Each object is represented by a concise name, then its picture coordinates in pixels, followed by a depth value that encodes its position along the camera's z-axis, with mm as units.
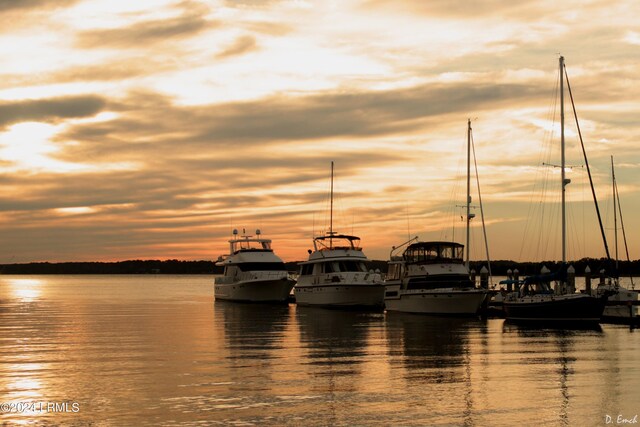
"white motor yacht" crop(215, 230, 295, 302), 72875
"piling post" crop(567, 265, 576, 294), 49169
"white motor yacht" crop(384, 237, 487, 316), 51656
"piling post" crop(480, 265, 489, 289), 55316
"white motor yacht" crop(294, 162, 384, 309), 61219
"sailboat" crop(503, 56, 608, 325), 44000
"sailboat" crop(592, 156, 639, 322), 48128
